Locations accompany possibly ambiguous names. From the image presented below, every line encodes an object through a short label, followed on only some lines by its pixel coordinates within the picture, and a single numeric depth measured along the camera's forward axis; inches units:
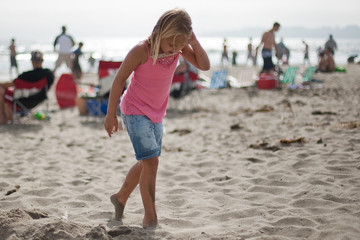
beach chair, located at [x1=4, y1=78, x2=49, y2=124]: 275.0
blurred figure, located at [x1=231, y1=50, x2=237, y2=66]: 1071.2
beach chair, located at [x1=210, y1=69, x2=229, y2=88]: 467.2
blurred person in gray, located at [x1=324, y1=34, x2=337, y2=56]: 820.6
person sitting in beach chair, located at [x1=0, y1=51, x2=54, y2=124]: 275.3
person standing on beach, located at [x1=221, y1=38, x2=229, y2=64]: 891.5
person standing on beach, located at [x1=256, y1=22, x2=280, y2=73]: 438.9
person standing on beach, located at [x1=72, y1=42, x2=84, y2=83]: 604.1
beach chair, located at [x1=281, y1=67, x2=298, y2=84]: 458.9
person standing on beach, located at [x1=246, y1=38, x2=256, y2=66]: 993.7
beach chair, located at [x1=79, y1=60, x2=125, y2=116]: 297.7
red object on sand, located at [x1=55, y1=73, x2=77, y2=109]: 354.0
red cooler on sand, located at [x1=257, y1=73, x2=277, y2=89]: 444.8
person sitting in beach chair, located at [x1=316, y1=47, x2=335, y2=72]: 616.1
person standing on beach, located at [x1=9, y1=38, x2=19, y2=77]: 691.6
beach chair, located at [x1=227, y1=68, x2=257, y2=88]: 480.4
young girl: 95.5
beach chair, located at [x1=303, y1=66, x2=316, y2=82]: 472.5
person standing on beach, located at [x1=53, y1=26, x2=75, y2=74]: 527.8
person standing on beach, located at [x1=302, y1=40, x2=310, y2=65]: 1006.3
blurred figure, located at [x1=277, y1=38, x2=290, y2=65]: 930.6
